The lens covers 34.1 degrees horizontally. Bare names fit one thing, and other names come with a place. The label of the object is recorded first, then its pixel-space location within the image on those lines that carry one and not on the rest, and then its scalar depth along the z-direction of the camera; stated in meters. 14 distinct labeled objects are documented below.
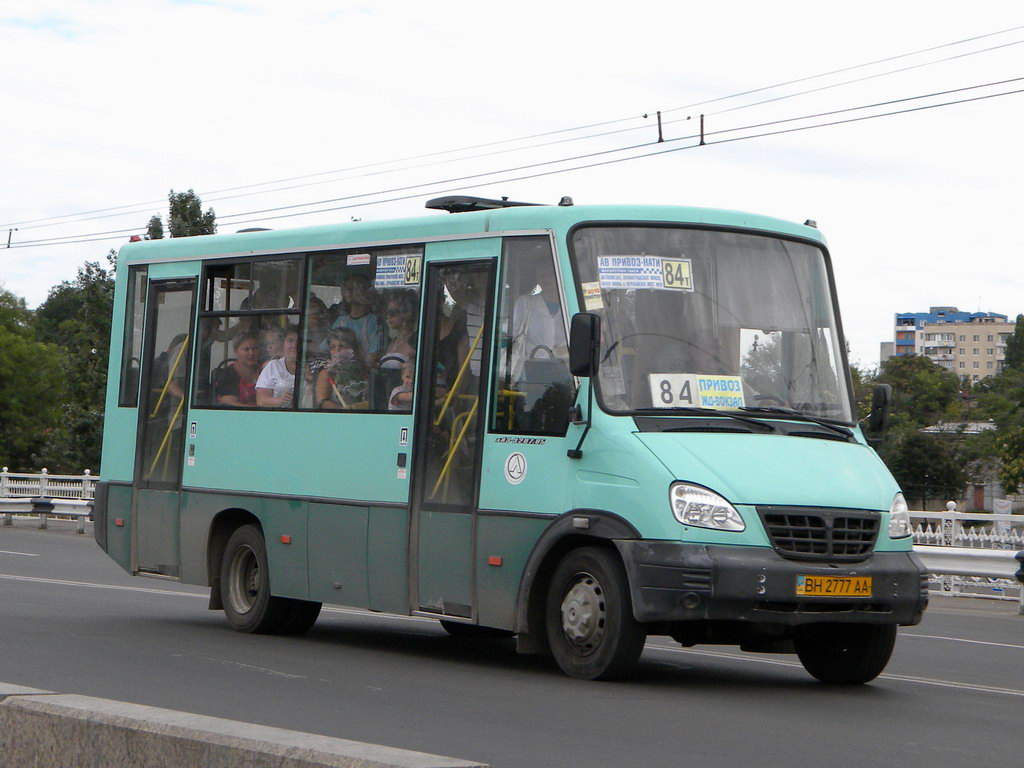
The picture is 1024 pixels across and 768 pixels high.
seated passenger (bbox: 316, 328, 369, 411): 11.98
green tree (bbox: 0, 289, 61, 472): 98.88
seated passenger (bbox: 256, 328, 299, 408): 12.68
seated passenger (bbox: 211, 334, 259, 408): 13.05
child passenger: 11.49
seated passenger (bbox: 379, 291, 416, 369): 11.59
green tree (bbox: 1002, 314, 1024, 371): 155.88
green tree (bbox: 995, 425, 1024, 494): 80.31
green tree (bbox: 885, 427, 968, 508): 103.88
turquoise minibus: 9.49
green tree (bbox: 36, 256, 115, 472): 56.78
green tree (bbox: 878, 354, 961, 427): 137.12
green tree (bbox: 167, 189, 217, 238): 56.50
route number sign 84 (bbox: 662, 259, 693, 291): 10.26
